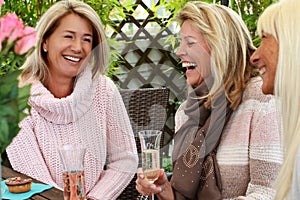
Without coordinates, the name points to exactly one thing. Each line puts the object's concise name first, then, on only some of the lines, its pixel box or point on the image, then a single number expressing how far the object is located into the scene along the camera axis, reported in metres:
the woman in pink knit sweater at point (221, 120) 1.91
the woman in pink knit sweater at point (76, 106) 2.21
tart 1.93
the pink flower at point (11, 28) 1.22
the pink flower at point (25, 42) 1.23
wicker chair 2.51
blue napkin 1.91
